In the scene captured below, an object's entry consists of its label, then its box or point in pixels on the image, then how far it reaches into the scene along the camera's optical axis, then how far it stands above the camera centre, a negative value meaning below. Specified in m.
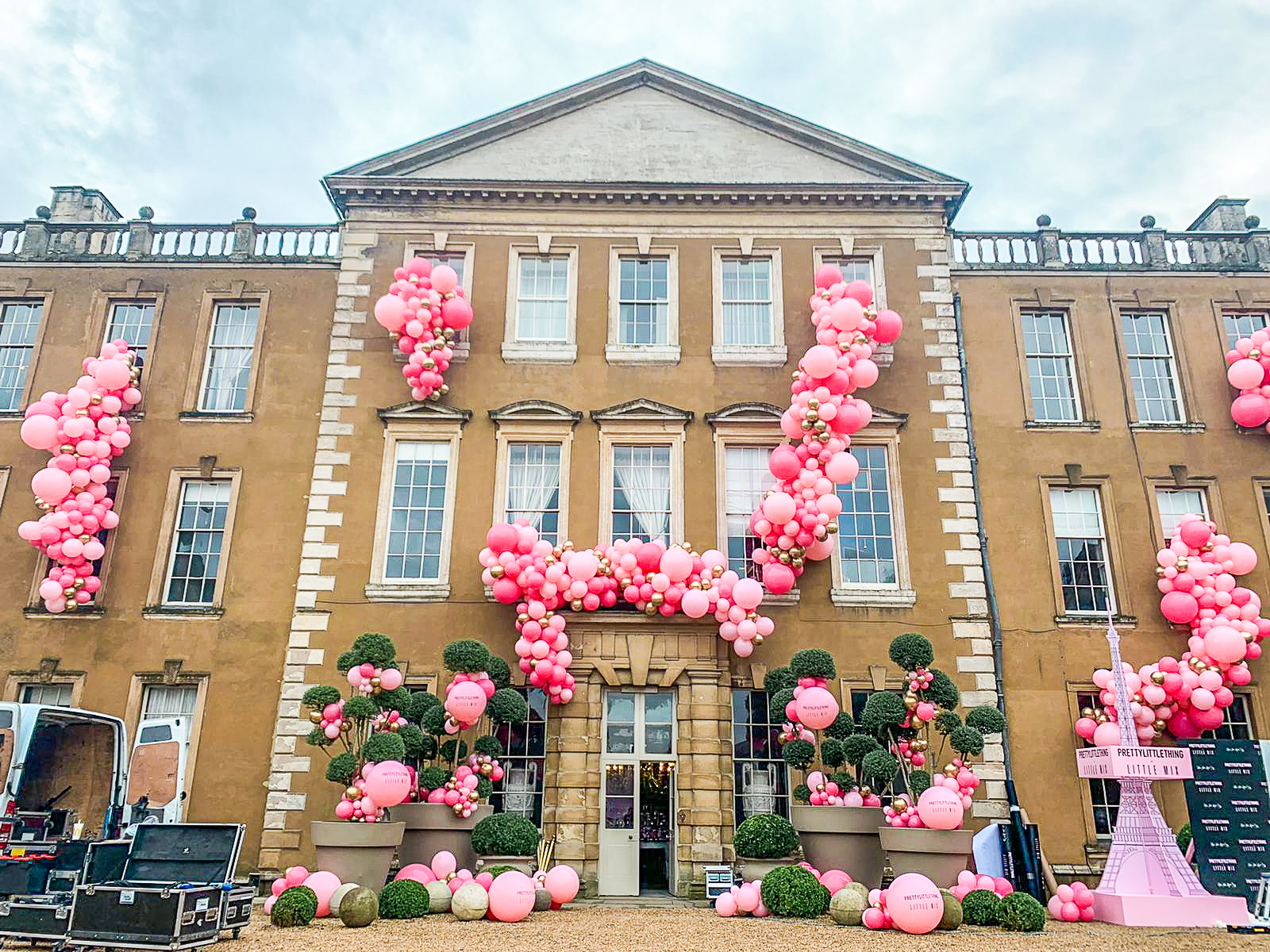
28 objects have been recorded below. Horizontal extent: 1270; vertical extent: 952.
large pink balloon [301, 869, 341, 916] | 11.89 -1.38
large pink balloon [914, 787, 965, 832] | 12.16 -0.37
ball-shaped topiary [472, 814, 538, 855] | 13.26 -0.86
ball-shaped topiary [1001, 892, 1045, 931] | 11.42 -1.52
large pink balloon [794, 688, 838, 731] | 13.37 +0.88
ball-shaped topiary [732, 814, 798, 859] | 13.40 -0.84
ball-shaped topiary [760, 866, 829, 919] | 12.02 -1.40
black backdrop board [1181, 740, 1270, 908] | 12.71 -0.41
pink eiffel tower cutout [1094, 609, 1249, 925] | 11.94 -1.20
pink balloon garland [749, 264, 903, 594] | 15.15 +5.06
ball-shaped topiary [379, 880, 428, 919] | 11.87 -1.53
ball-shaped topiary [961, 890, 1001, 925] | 11.68 -1.49
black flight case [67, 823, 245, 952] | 9.02 -1.33
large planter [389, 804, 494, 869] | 13.71 -0.81
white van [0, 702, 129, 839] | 15.07 -0.05
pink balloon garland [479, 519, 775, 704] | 14.78 +2.74
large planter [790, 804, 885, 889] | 13.09 -0.79
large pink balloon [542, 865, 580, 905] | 12.96 -1.41
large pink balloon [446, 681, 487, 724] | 13.56 +0.92
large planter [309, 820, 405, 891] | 12.49 -0.97
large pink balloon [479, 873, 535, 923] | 11.81 -1.48
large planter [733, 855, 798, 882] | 13.37 -1.21
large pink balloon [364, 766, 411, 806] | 12.47 -0.17
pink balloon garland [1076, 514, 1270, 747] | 15.01 +2.01
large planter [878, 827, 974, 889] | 12.30 -0.88
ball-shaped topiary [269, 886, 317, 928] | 11.29 -1.57
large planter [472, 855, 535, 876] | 13.24 -1.18
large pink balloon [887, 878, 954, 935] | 10.95 -1.38
